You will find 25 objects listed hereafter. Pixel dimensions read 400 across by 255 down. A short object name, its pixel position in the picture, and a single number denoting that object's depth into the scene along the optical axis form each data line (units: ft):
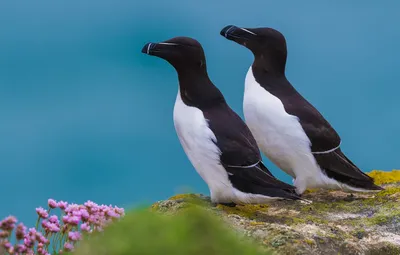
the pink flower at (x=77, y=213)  44.09
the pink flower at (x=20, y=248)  41.32
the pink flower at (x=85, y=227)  43.44
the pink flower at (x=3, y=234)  39.75
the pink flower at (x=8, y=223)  39.68
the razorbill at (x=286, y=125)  55.11
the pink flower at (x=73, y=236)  42.41
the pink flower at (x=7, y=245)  39.52
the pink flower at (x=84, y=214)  44.24
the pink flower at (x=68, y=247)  41.93
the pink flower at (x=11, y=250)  39.95
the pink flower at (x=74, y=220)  43.19
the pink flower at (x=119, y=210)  47.39
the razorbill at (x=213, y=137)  50.19
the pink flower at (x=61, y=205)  45.44
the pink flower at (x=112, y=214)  45.73
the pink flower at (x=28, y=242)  42.38
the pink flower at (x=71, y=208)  45.03
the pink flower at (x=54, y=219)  44.35
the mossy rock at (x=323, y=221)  43.78
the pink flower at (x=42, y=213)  44.29
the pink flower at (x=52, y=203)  45.29
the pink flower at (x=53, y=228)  43.20
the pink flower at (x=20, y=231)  40.19
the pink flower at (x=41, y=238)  42.73
